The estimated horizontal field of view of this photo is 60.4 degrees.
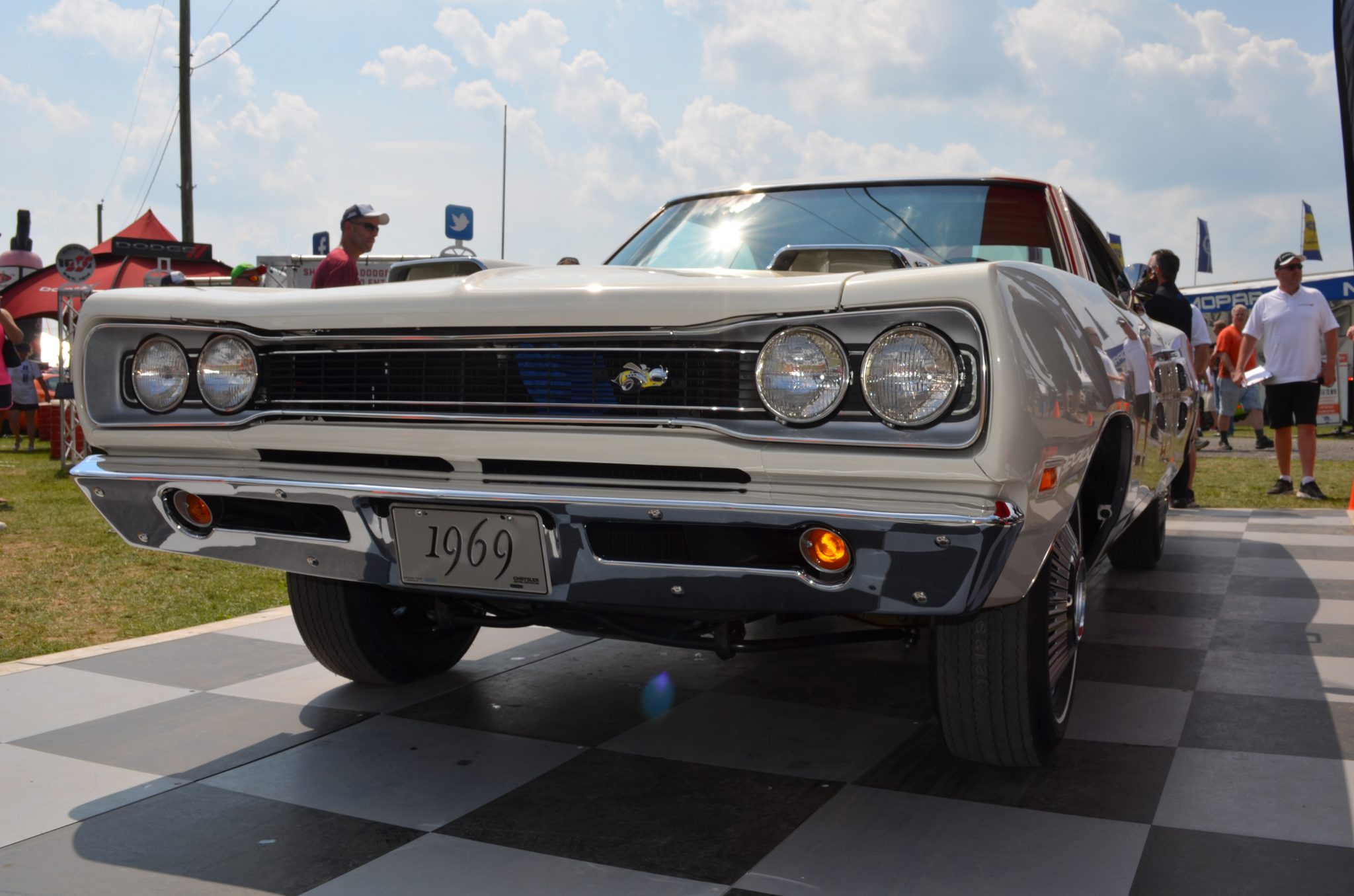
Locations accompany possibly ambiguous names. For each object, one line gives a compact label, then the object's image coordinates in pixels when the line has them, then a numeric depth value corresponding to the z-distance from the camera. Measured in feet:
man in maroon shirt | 21.03
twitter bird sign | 46.37
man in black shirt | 23.00
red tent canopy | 63.52
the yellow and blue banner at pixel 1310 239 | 72.23
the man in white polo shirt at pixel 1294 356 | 26.63
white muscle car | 6.73
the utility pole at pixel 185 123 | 69.46
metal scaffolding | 35.50
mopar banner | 60.18
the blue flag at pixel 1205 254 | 84.12
